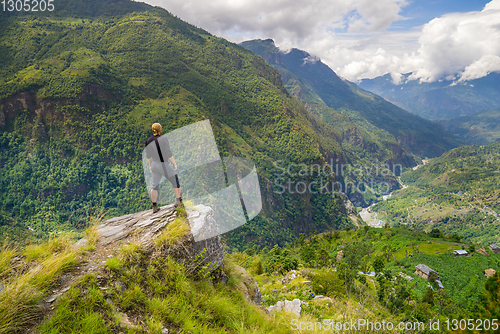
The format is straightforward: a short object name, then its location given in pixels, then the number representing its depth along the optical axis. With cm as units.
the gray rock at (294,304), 820
